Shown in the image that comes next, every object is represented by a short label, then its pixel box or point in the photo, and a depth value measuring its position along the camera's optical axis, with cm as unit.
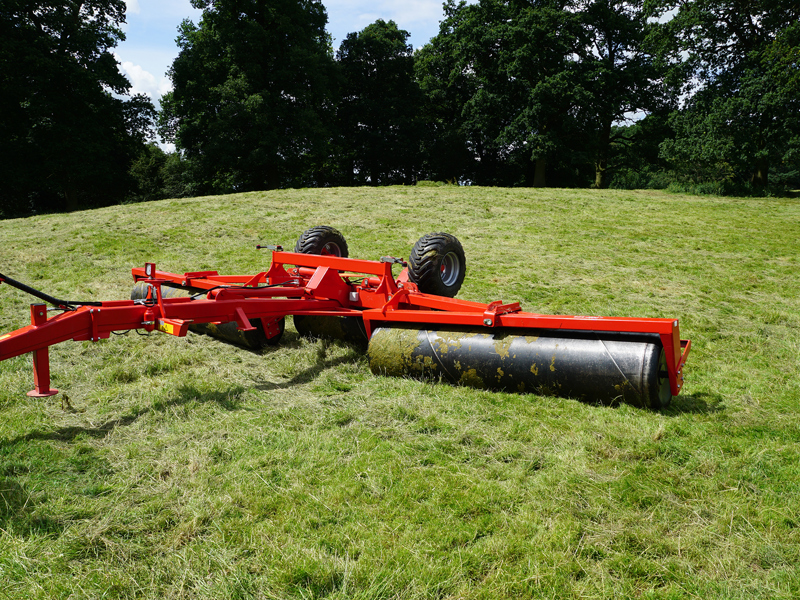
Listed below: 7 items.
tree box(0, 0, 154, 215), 2591
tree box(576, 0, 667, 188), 2981
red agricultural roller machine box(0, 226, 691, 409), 392
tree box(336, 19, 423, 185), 3794
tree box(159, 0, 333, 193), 2998
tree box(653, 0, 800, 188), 2364
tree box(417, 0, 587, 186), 2967
